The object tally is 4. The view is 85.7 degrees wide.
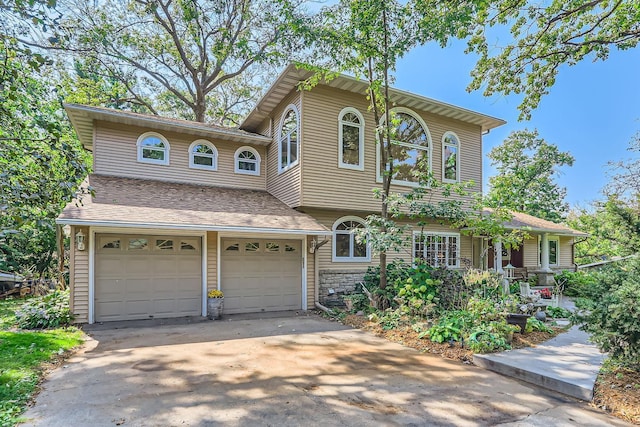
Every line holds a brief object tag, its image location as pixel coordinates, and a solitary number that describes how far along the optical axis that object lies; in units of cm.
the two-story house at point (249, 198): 797
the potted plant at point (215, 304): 846
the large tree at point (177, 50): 1450
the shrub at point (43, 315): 714
